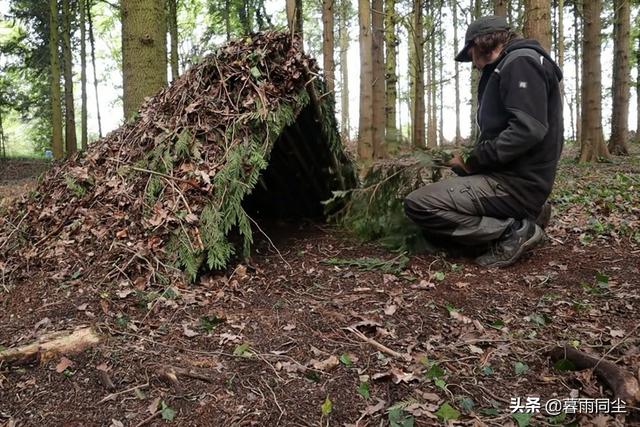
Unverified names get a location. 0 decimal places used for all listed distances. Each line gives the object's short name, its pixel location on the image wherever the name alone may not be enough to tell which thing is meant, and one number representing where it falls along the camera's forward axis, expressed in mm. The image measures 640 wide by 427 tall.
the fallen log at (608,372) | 1985
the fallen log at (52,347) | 2426
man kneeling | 3486
